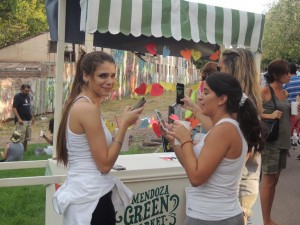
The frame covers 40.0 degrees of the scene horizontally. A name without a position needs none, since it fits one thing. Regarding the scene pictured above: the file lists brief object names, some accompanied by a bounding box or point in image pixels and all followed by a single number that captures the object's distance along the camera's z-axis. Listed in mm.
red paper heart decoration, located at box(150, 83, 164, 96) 3752
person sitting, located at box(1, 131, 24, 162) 7688
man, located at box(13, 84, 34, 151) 10734
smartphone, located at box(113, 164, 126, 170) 3177
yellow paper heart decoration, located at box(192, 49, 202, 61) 4176
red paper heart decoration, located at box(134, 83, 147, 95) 3706
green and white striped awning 3824
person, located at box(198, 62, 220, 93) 4309
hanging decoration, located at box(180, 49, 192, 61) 4207
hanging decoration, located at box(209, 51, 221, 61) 4328
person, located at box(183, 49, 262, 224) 2873
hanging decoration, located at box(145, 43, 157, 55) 4246
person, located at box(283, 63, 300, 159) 6590
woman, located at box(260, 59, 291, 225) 4332
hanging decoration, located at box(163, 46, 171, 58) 3992
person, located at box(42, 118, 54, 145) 8377
